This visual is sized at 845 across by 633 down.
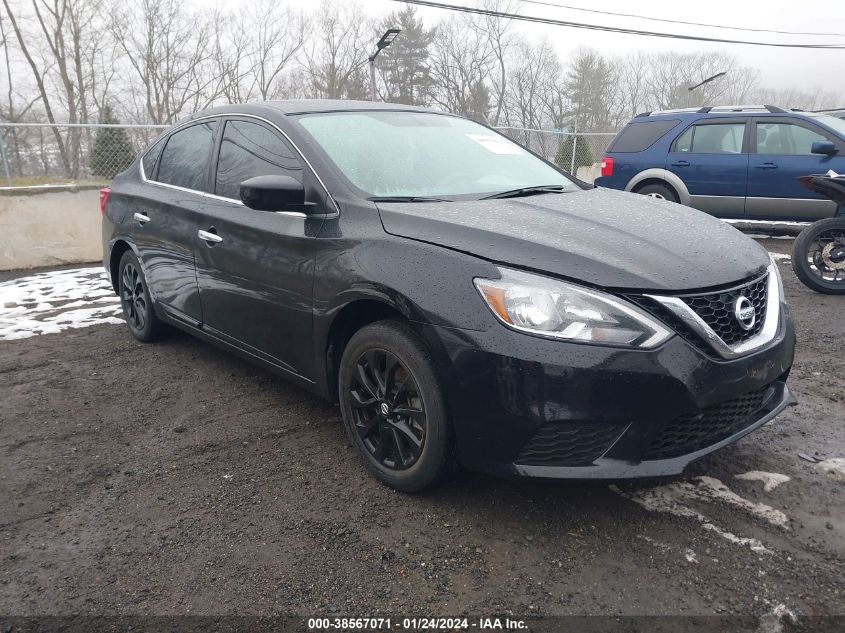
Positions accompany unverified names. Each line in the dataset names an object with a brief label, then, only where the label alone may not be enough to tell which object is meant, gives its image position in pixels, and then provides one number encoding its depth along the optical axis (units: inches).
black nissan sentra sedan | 85.6
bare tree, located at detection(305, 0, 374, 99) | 1430.9
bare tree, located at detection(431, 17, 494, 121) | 1594.5
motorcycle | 227.0
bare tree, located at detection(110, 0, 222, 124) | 1203.9
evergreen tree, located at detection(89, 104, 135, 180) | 393.4
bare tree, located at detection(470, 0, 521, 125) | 1608.0
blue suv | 323.3
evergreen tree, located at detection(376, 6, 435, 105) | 1594.5
